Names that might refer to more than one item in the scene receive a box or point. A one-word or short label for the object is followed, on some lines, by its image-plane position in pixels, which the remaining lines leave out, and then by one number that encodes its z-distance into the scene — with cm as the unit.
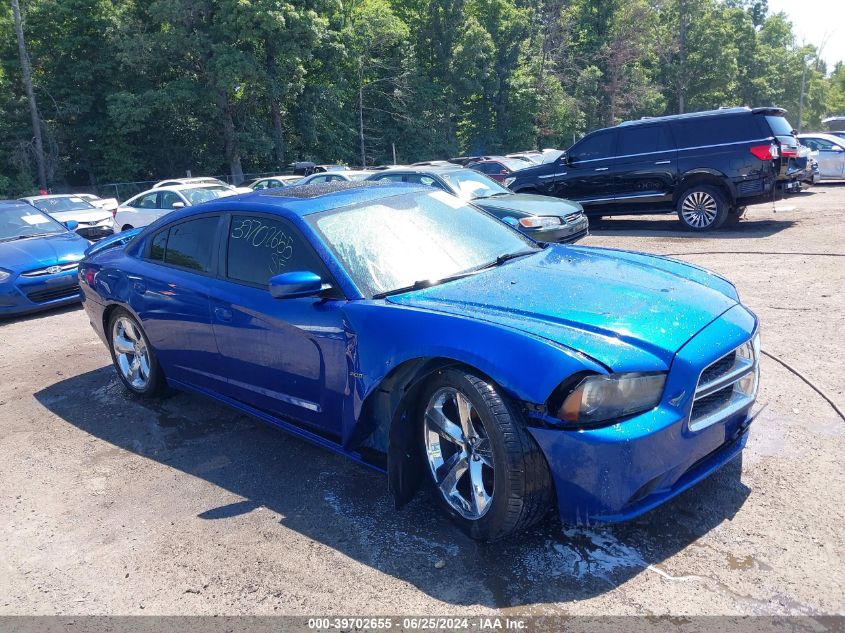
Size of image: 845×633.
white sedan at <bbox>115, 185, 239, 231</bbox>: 1423
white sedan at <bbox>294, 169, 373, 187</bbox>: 1735
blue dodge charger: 287
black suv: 1113
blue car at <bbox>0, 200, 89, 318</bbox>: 898
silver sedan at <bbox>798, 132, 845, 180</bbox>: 1952
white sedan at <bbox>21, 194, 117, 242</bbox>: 1581
